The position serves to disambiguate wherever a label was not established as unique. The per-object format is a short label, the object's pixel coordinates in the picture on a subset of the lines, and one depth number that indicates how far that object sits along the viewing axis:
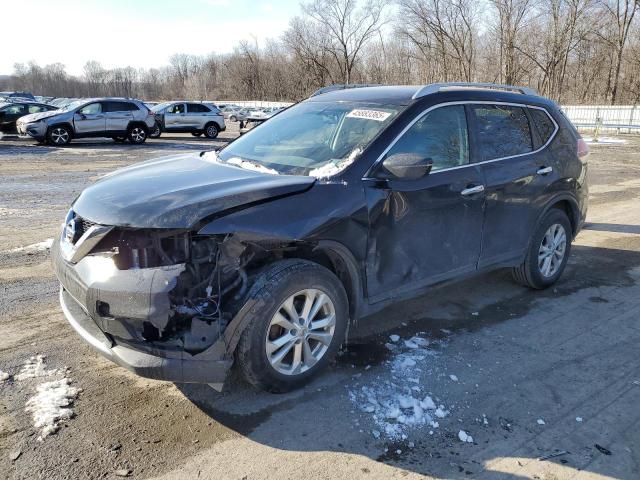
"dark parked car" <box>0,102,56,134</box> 21.50
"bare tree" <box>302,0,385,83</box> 62.22
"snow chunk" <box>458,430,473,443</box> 2.88
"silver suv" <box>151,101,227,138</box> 24.36
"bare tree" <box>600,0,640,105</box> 48.78
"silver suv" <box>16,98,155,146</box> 18.95
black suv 2.86
